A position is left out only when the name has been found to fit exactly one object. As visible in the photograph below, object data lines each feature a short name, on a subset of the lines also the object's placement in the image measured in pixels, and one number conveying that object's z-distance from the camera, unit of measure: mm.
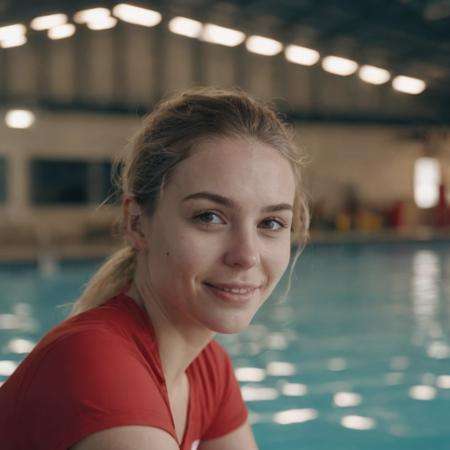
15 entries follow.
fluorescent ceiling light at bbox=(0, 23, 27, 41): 12748
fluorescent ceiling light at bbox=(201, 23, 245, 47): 15945
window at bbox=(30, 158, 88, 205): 14922
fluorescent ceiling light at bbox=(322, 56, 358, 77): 17562
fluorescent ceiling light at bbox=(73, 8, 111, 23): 13594
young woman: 1081
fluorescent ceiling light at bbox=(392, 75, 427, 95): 18594
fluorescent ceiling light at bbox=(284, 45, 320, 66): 16994
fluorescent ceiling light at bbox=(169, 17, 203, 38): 15719
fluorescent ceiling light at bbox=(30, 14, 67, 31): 13139
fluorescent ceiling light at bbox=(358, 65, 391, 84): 18062
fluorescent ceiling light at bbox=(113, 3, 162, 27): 14930
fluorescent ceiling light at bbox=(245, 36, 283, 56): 16359
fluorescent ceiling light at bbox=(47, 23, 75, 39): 14695
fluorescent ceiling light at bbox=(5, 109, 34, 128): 13883
